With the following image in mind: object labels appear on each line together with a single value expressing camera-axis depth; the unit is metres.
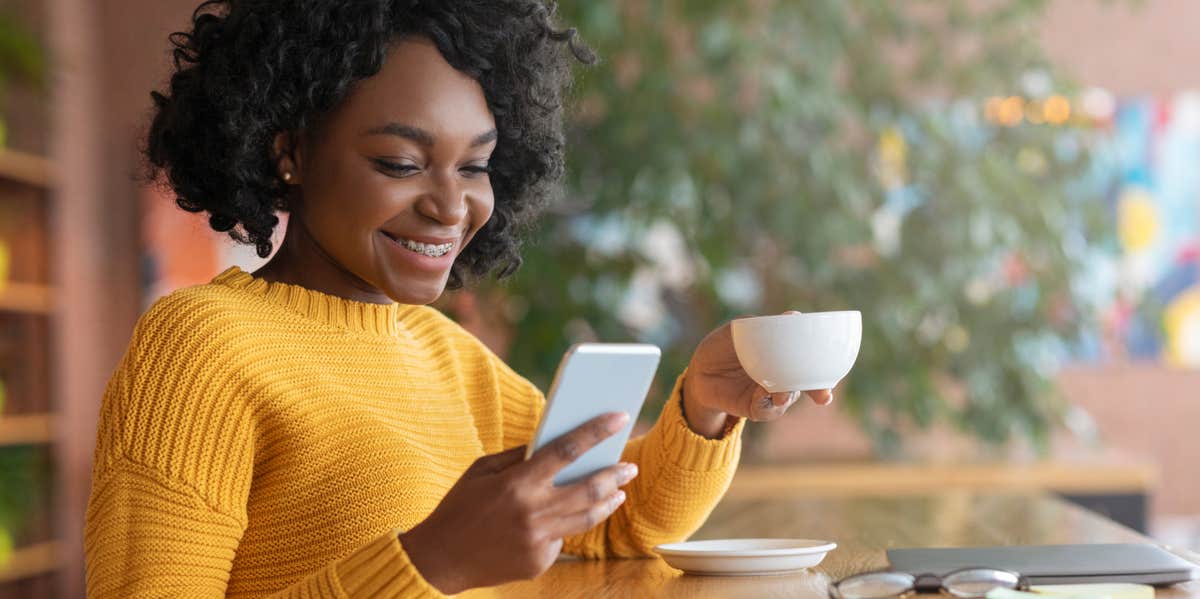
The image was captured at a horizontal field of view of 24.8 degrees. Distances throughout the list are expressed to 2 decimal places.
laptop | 2.01
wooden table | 2.13
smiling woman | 2.03
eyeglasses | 1.98
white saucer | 2.15
